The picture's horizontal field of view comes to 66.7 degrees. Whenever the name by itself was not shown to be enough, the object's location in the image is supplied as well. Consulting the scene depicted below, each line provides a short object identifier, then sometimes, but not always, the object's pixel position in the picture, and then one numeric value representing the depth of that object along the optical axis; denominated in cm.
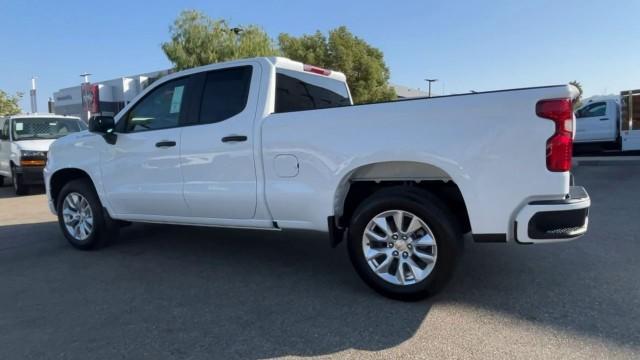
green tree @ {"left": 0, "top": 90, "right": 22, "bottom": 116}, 3753
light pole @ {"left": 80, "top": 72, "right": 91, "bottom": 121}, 3270
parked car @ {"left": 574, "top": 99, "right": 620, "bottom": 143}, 1739
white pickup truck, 327
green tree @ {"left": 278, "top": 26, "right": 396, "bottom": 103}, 2933
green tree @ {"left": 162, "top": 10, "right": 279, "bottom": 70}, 2428
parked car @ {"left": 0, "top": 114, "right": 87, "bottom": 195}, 1093
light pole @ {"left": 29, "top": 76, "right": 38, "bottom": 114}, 4288
